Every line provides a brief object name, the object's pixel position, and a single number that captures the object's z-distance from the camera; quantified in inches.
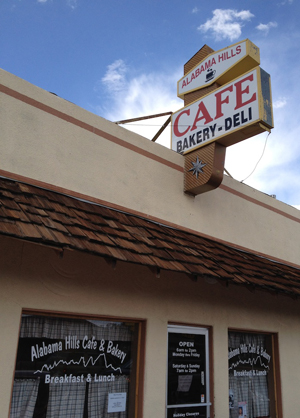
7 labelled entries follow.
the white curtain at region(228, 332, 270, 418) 275.3
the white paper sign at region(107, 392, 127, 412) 208.2
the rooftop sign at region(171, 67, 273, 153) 259.4
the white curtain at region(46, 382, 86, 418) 189.6
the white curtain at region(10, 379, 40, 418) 178.2
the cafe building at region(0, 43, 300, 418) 183.3
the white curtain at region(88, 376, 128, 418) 201.9
